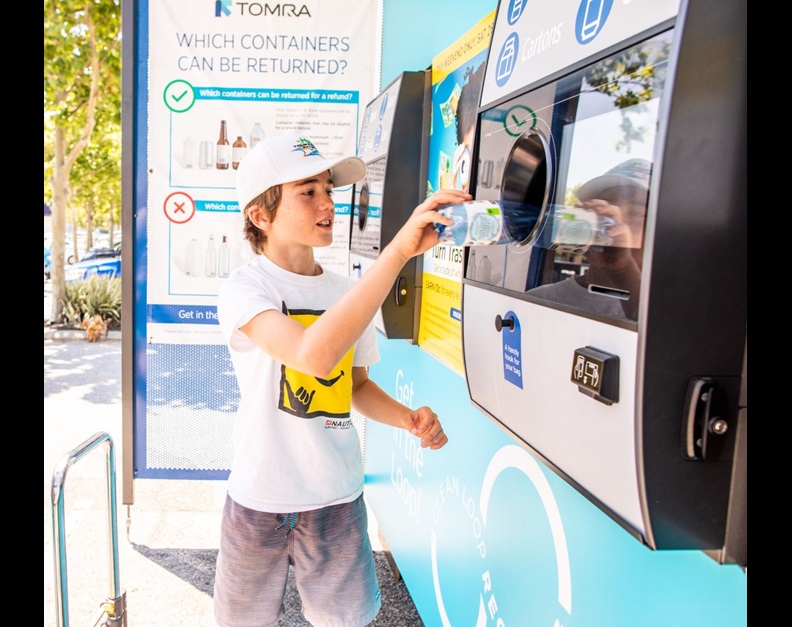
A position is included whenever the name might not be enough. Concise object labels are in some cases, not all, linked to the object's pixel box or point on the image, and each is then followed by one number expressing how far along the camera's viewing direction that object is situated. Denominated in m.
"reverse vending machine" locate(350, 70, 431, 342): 2.82
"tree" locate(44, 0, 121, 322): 10.32
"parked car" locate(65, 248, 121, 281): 15.36
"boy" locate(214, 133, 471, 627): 1.96
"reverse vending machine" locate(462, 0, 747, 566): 0.95
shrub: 11.57
